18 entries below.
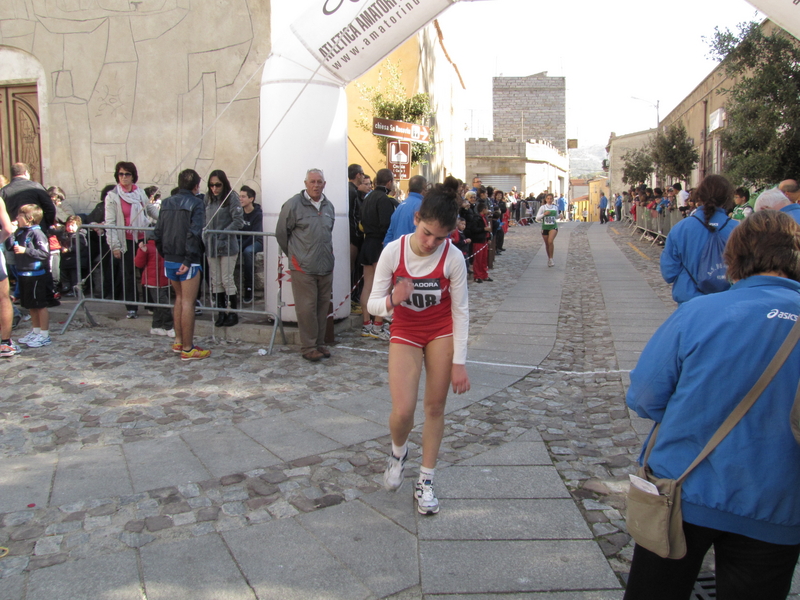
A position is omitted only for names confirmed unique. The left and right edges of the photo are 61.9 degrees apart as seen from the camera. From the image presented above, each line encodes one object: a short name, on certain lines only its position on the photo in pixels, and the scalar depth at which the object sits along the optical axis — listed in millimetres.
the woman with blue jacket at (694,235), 4578
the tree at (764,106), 10797
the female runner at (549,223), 14578
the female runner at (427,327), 3463
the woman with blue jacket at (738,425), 1920
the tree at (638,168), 33062
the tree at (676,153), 24234
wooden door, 11062
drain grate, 2822
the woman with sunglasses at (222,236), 7281
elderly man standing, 6695
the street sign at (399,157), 11312
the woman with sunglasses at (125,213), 7859
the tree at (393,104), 15047
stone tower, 66312
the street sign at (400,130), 10555
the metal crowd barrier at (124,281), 7453
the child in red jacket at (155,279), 7723
